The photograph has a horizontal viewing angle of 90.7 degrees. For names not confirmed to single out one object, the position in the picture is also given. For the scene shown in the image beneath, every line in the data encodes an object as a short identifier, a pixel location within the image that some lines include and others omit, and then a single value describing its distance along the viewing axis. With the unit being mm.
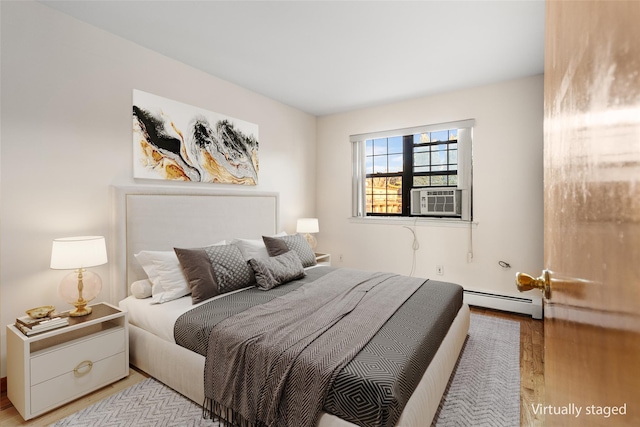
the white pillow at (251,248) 3010
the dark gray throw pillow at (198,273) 2342
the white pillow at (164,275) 2404
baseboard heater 3338
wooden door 231
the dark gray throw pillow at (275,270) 2658
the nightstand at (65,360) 1813
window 3812
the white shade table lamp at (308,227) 4281
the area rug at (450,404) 1791
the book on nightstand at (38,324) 1856
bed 1702
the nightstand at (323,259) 4161
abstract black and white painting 2766
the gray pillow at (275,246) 3152
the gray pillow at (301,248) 3303
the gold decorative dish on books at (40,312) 1967
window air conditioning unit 3859
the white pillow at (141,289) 2455
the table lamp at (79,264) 2025
